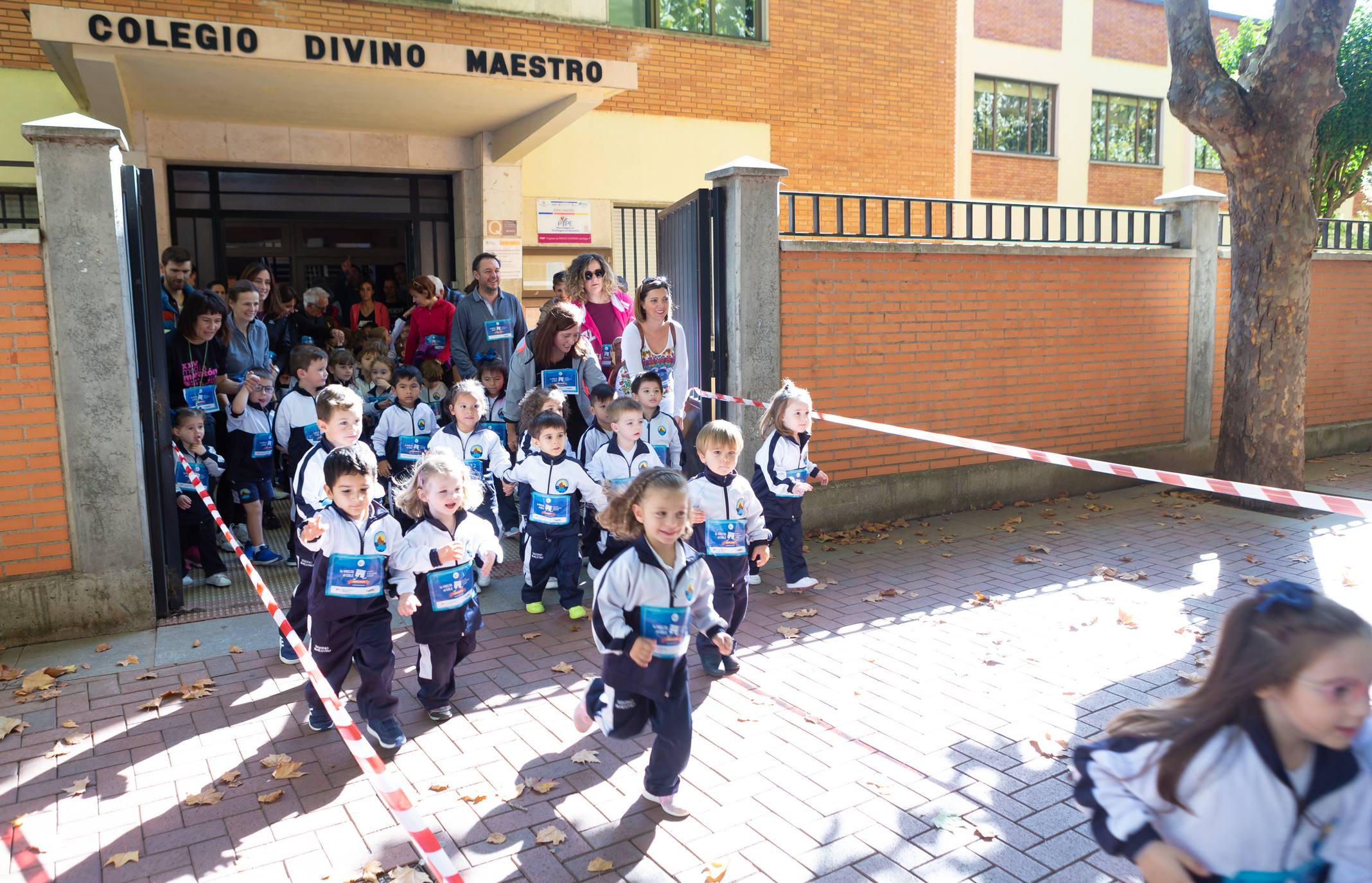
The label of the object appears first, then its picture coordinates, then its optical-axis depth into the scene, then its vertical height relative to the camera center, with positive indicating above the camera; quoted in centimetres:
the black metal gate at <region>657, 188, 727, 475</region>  802 +22
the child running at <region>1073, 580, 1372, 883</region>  206 -99
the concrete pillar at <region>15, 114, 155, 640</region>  575 -36
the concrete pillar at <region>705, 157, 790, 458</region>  793 +30
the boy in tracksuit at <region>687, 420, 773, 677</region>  549 -118
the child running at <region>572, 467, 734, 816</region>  379 -121
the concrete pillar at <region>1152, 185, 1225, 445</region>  1050 +26
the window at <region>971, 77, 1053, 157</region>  1972 +393
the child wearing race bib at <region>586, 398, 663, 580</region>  621 -89
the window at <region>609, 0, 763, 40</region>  1450 +450
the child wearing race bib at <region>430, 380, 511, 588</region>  666 -81
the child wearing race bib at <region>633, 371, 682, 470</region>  685 -75
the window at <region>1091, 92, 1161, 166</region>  2173 +399
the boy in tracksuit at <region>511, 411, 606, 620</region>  620 -117
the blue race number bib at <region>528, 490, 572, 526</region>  620 -119
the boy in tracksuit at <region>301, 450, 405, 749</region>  444 -120
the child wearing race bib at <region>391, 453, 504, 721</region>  455 -113
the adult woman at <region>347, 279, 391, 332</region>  1126 +12
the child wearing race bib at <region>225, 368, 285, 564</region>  733 -96
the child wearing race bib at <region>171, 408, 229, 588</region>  673 -115
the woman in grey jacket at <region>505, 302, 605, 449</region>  721 -34
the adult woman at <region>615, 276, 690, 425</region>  714 -20
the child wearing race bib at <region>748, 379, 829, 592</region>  656 -105
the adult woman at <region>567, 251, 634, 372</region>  761 +13
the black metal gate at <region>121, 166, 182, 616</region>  611 -32
